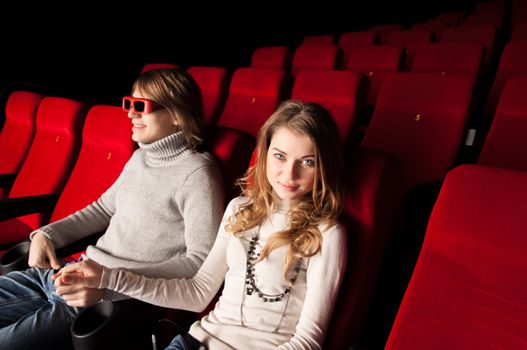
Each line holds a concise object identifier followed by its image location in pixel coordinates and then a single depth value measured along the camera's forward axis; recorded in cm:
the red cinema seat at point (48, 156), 135
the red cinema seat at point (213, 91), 189
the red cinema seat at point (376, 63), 203
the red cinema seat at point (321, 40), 326
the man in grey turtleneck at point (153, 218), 82
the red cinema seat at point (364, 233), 66
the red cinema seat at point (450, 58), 177
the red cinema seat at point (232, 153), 93
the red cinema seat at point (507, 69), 171
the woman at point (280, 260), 66
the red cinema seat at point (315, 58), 235
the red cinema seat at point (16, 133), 169
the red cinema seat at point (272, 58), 270
